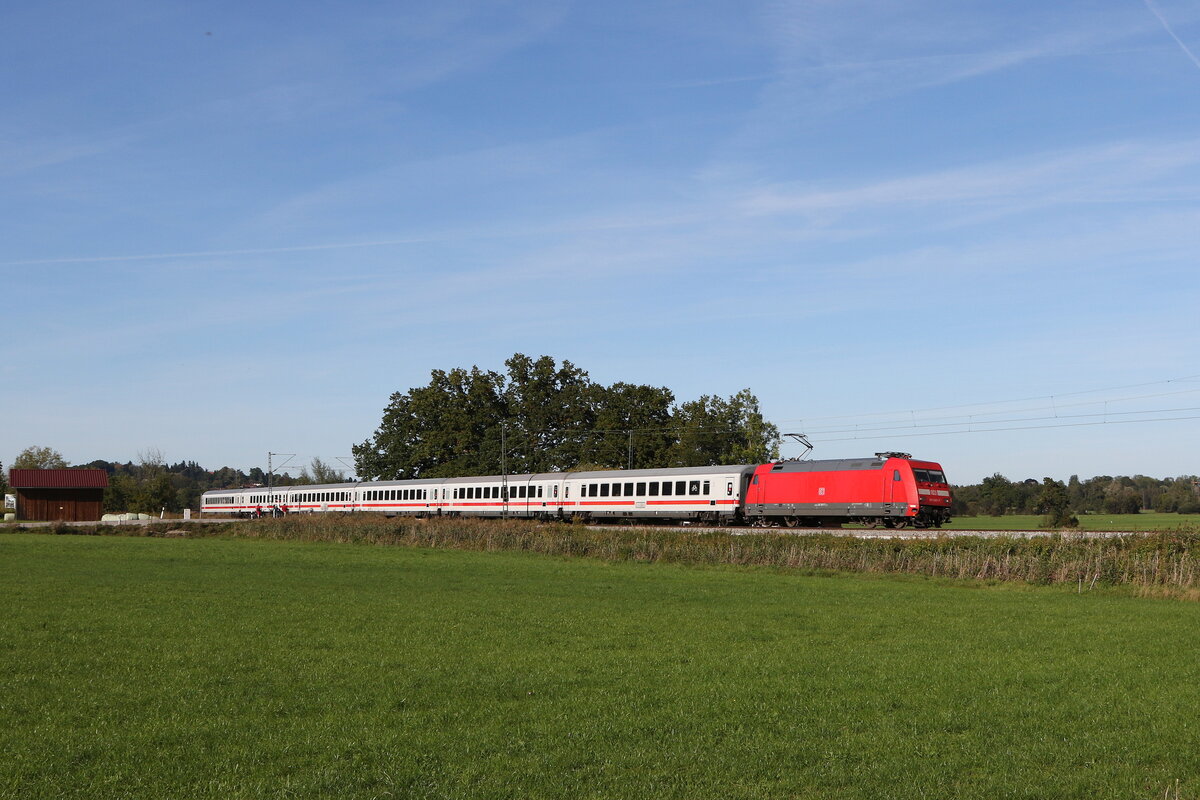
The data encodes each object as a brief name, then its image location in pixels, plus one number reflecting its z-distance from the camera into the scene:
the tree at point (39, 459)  162.62
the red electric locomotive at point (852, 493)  52.66
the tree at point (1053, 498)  107.84
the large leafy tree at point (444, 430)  124.31
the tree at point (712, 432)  110.56
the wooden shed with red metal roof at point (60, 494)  95.06
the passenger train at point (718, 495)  53.44
